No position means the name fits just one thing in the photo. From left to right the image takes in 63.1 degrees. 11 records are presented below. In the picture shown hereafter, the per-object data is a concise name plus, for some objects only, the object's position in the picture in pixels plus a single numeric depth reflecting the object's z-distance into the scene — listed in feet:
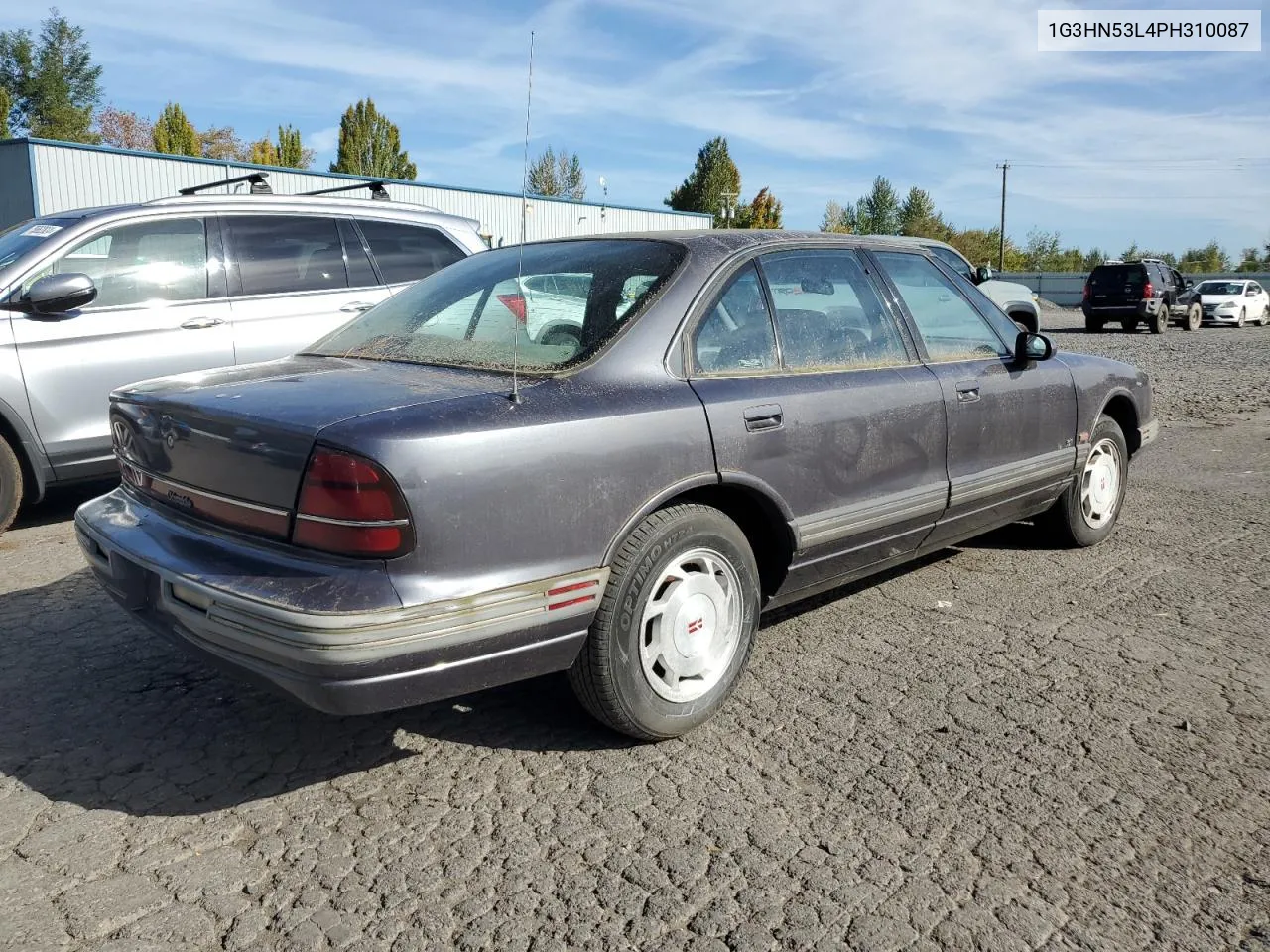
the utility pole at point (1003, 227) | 230.48
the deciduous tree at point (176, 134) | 157.48
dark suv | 85.81
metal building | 65.57
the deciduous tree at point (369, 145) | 186.91
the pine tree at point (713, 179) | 238.68
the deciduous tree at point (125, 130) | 206.28
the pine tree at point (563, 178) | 169.99
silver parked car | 18.22
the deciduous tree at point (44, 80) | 202.69
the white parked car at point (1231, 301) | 101.71
